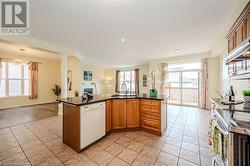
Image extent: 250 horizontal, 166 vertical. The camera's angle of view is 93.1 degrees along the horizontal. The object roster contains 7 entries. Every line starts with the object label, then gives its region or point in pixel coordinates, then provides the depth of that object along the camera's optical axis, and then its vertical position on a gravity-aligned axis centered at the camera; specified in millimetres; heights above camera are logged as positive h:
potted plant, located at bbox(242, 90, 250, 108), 1899 -251
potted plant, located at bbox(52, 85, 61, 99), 7168 -436
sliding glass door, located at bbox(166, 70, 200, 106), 6934 -227
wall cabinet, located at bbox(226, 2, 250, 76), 1701 +816
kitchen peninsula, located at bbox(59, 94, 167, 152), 2191 -778
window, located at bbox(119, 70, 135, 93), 9305 +473
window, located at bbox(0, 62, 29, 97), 5625 +141
